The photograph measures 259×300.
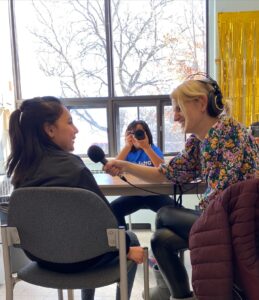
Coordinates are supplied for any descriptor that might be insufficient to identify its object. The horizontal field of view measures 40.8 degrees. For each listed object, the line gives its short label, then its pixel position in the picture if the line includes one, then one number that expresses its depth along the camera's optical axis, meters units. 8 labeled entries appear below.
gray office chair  1.06
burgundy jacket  1.03
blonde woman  1.29
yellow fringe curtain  3.00
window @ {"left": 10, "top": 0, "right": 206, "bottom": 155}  3.36
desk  1.59
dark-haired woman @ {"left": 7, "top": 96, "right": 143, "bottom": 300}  1.14
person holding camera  2.10
